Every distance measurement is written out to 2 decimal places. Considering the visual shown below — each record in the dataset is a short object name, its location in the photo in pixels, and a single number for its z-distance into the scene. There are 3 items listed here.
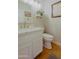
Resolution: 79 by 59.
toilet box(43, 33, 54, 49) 1.68
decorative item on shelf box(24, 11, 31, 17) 1.28
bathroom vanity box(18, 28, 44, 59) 0.83
